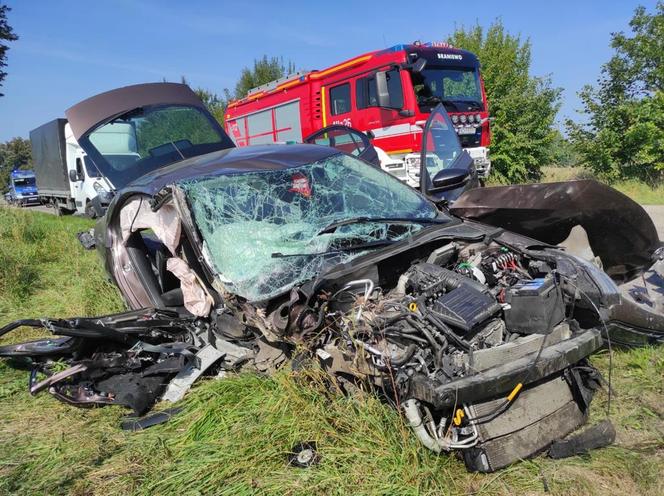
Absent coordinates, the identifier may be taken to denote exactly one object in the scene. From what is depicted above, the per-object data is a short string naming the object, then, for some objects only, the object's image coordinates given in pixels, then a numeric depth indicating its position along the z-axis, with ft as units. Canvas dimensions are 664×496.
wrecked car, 7.84
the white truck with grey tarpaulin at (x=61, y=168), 45.21
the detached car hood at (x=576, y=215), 10.64
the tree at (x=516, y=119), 47.26
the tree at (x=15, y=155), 143.67
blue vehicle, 77.14
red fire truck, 31.55
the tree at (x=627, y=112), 38.68
